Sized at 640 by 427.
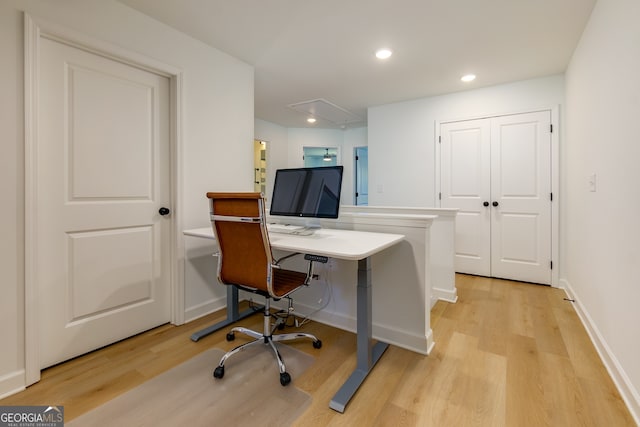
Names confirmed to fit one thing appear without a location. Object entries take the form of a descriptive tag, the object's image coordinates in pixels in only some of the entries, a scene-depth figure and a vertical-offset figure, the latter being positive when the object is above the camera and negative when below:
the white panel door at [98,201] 1.75 +0.08
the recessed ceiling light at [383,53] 2.67 +1.47
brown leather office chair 1.54 -0.22
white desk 1.44 -0.20
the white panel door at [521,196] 3.28 +0.18
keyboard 2.08 -0.12
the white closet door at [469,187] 3.62 +0.32
